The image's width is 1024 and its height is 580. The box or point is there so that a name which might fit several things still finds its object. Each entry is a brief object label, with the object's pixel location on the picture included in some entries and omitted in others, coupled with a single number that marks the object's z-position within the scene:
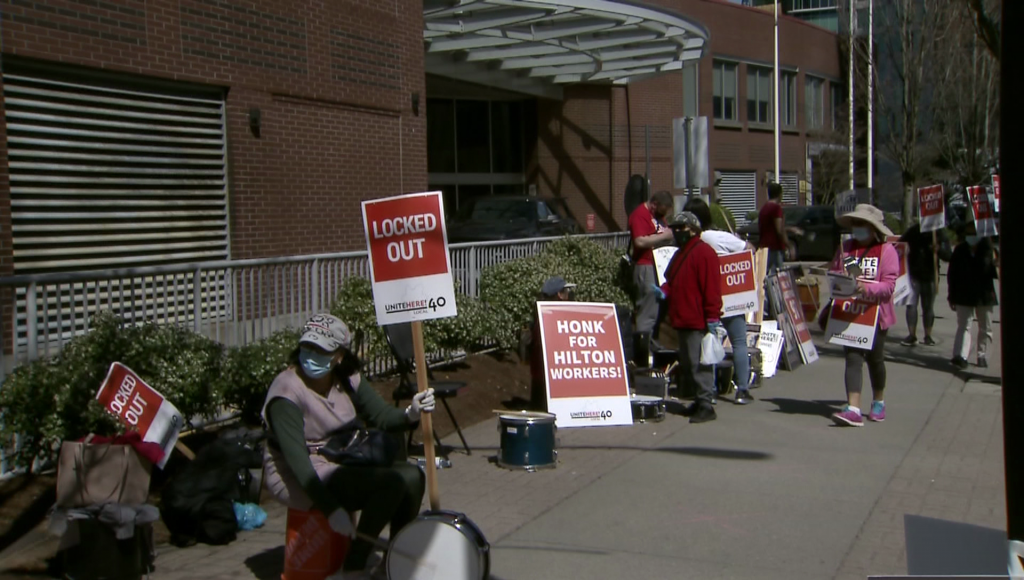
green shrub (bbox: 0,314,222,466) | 5.97
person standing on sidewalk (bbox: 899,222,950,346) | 13.69
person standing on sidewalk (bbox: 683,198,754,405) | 10.09
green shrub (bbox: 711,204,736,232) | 24.13
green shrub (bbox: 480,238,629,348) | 11.12
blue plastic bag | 6.25
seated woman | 4.94
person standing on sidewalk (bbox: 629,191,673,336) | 11.62
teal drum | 7.51
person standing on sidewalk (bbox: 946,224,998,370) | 11.98
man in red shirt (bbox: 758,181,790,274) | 13.83
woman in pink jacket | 8.67
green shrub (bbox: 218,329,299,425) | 7.02
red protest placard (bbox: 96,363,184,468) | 5.83
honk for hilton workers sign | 8.84
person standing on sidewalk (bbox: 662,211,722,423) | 9.06
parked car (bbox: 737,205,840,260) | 29.75
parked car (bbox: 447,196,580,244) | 17.56
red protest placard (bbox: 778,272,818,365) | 12.21
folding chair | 7.58
